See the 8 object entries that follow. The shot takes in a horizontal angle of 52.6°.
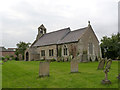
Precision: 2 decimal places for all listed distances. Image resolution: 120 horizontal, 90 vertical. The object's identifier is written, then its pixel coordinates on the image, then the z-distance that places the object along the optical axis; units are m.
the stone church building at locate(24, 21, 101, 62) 25.70
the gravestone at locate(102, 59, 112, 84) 6.74
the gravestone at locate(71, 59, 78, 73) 10.51
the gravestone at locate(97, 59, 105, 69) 12.45
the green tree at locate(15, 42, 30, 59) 49.42
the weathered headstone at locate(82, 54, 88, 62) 25.45
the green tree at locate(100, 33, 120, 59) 34.76
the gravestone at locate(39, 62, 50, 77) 8.69
